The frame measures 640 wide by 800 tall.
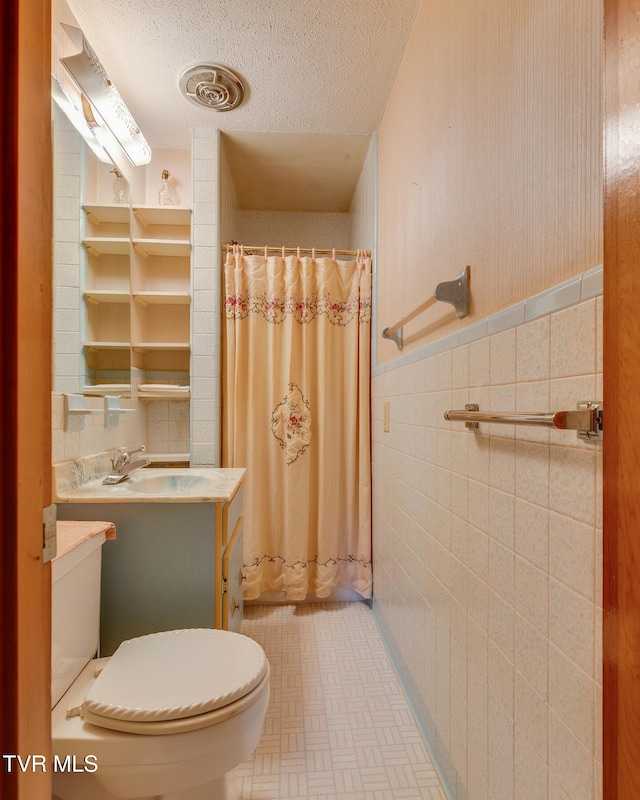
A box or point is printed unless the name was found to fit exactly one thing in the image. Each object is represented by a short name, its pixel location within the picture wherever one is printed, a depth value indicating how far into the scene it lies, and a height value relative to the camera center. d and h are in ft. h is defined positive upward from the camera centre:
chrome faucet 5.29 -0.84
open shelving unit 5.13 +1.78
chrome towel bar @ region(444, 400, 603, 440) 1.85 -0.08
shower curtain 7.06 -0.22
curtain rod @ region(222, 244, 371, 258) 7.07 +2.78
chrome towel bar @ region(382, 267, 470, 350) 3.34 +0.93
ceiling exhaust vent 5.66 +4.68
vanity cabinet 4.31 -1.76
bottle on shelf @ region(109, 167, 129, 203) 5.78 +3.20
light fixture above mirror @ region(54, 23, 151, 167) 4.57 +3.79
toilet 2.71 -2.21
